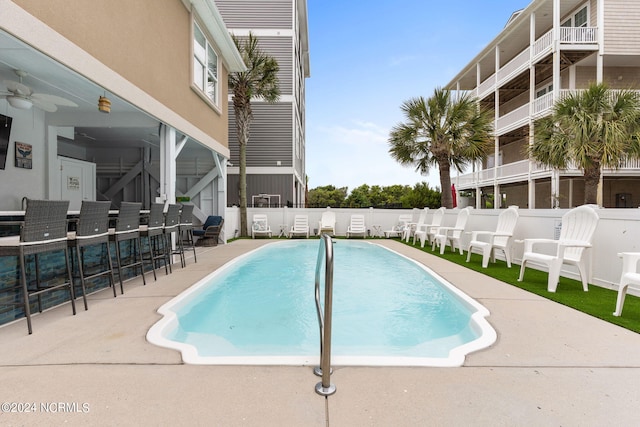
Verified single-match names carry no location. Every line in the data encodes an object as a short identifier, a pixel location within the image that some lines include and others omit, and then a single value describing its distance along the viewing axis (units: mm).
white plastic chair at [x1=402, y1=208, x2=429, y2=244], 11078
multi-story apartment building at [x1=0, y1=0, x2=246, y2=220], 3973
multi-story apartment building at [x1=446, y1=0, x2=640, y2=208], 12383
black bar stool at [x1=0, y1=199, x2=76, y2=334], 2918
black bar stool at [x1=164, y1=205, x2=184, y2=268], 5777
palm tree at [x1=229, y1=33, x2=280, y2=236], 12016
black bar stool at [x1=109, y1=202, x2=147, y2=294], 4414
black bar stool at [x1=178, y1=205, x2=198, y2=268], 6499
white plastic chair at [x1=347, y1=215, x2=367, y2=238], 13453
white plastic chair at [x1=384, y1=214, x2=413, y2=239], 13591
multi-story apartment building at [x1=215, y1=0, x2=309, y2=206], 15914
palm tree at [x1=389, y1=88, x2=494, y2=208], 11039
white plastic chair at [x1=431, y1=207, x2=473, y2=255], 8242
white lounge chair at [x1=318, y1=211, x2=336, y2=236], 13684
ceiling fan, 4812
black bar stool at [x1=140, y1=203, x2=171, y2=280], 5180
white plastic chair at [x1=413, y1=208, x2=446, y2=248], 9887
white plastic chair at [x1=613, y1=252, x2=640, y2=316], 3201
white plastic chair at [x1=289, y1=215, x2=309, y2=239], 13242
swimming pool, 2832
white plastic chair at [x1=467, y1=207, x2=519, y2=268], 6247
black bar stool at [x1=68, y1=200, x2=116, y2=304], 3650
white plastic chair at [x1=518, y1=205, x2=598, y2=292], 4422
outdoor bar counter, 3176
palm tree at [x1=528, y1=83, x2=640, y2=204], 6965
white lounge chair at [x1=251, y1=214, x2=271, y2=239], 12781
